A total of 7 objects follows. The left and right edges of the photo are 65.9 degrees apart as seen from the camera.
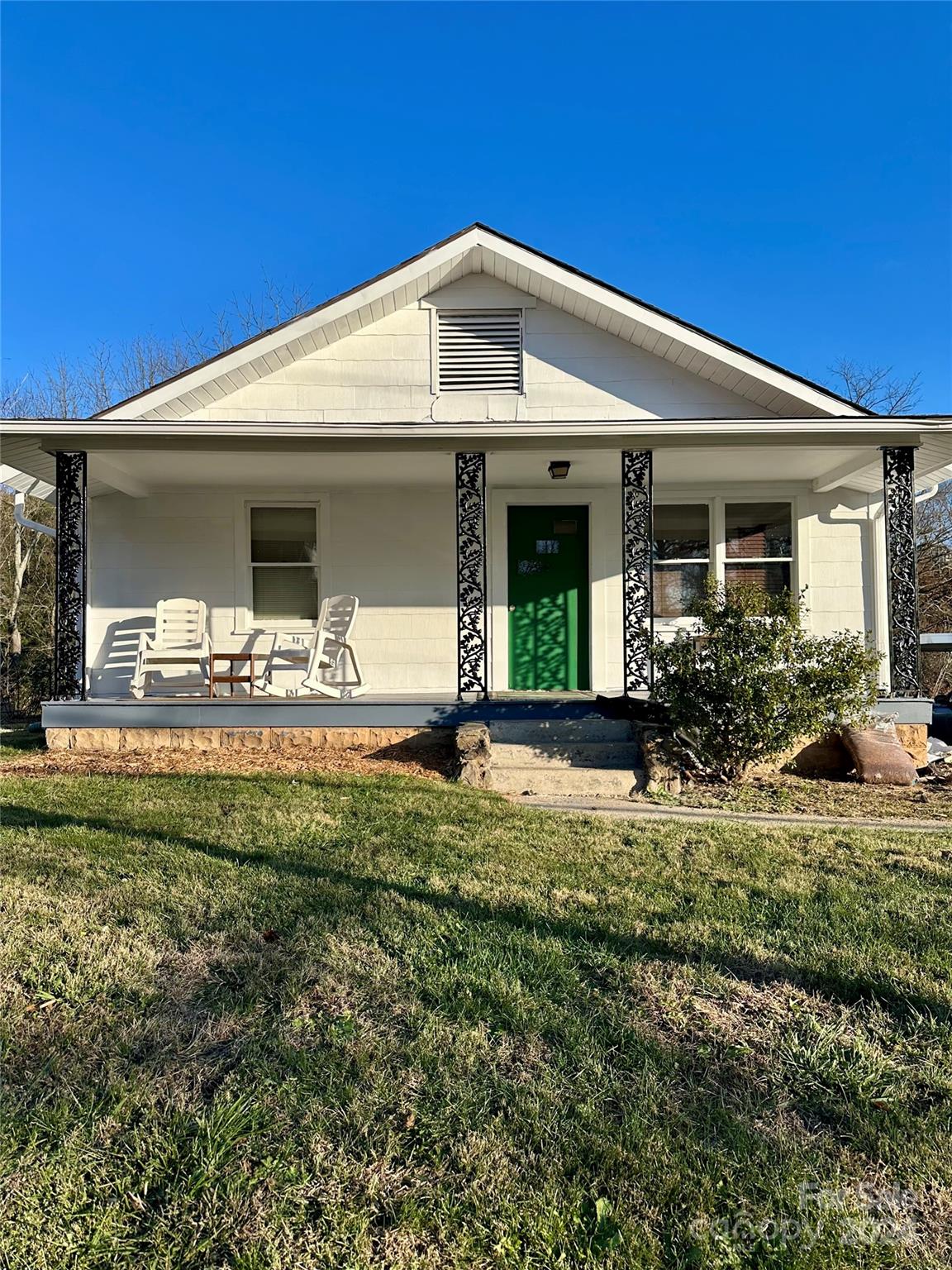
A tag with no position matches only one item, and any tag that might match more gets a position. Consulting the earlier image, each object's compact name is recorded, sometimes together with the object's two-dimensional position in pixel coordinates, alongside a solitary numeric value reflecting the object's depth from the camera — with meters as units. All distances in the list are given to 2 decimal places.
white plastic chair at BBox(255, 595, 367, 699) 7.88
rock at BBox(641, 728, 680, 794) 6.04
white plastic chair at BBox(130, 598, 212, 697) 8.37
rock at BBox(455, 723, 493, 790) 6.15
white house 7.49
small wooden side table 8.32
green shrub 6.10
